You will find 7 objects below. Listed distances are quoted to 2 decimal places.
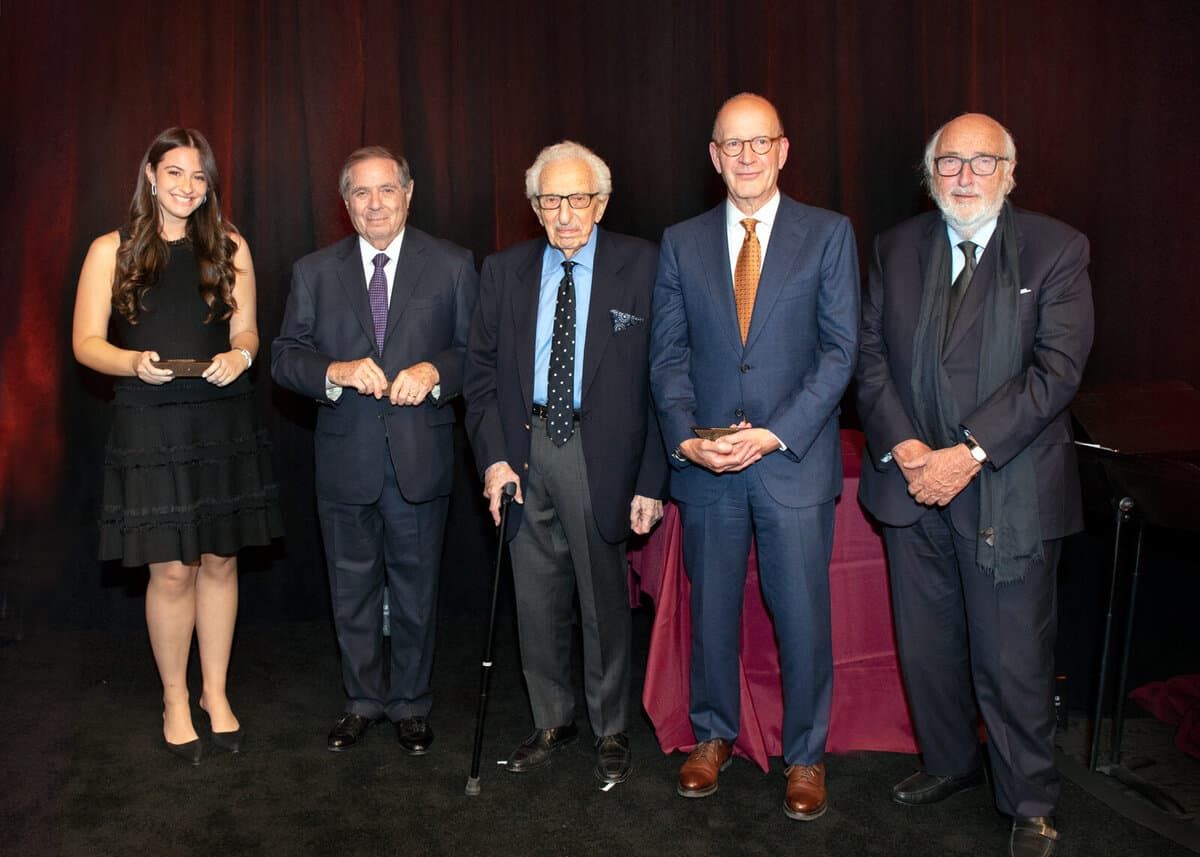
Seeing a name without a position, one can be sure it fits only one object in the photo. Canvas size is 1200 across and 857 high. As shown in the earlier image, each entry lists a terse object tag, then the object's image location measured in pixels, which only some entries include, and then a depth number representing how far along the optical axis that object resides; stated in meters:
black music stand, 2.92
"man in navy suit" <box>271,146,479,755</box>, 3.34
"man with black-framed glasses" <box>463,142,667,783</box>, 3.14
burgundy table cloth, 3.46
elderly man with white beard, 2.80
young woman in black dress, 3.29
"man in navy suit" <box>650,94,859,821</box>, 2.97
